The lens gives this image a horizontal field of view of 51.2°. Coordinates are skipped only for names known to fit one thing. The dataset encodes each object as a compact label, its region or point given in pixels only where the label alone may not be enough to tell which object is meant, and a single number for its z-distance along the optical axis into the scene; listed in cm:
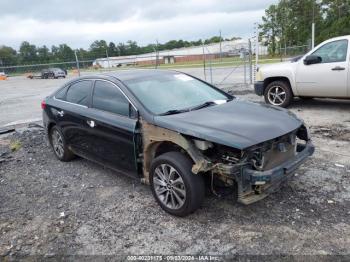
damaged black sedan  363
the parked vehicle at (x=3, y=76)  4159
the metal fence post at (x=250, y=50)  1450
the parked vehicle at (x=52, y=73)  3938
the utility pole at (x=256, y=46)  1388
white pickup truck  796
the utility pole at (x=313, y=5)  4654
